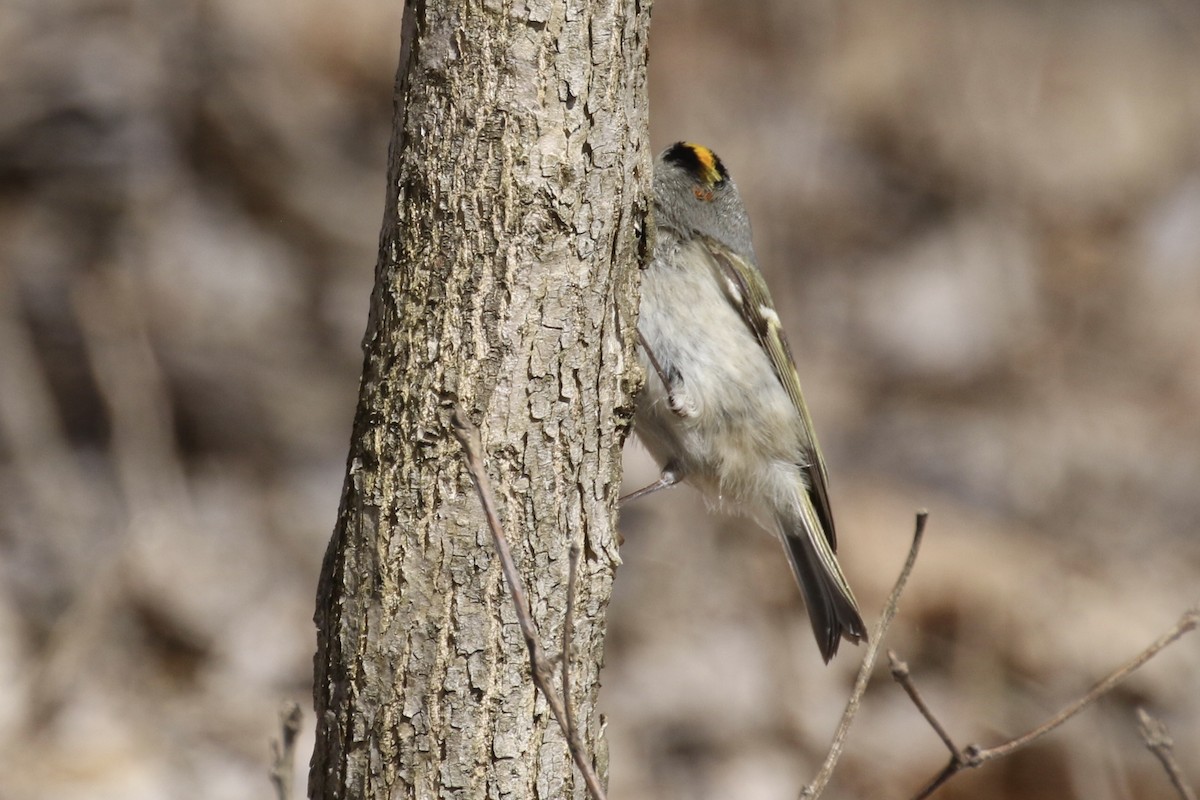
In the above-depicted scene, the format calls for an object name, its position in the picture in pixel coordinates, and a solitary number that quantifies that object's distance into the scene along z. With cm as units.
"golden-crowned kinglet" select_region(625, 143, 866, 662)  614
